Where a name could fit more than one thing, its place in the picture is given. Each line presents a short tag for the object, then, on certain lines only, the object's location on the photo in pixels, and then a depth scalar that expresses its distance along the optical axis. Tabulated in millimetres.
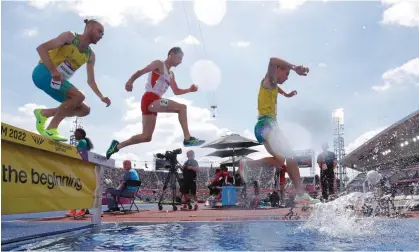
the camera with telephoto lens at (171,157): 9731
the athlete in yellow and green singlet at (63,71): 4531
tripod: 9984
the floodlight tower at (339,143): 55344
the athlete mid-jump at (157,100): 5305
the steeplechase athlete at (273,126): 5355
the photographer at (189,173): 10477
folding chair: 9016
